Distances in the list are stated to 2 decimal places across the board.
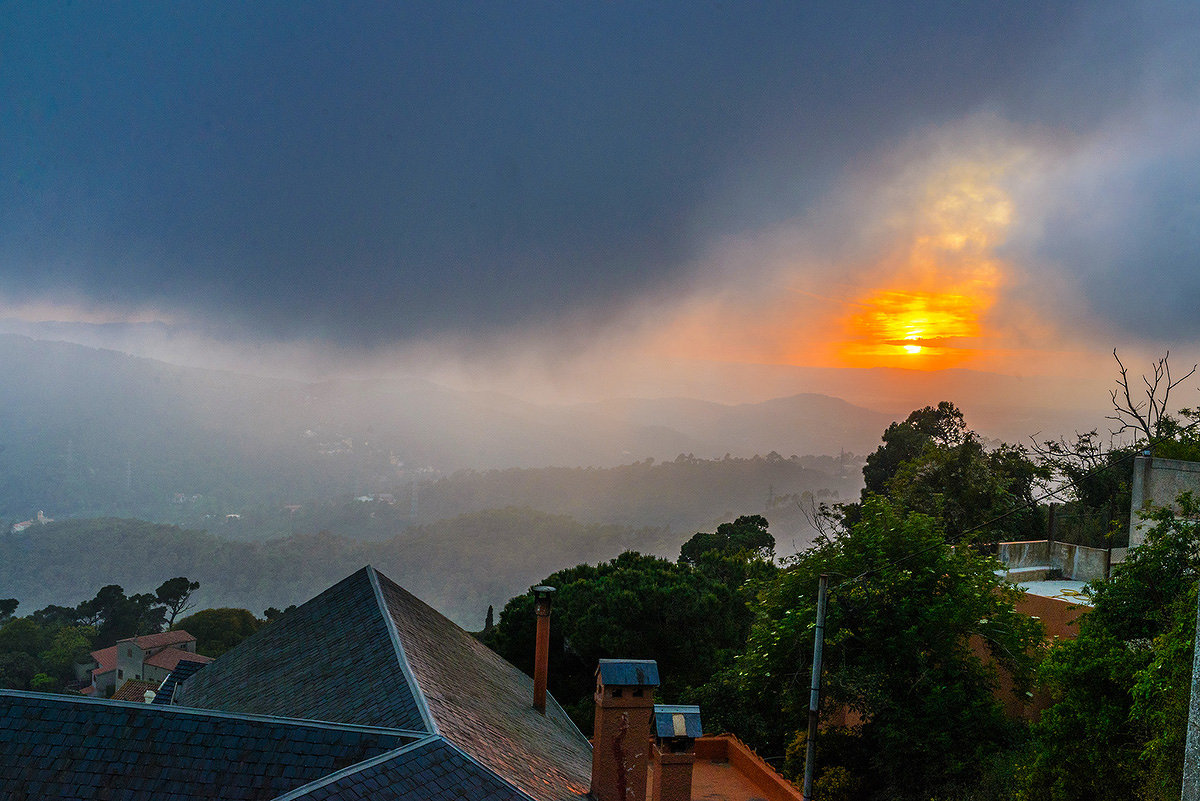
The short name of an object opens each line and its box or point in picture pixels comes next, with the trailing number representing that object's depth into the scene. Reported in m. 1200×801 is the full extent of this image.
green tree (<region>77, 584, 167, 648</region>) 78.25
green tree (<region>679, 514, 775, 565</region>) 53.06
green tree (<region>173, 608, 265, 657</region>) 65.06
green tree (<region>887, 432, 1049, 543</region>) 31.98
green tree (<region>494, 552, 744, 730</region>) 27.30
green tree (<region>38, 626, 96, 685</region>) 67.38
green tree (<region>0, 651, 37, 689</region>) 63.97
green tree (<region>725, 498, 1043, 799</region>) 17.48
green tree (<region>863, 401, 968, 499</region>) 45.44
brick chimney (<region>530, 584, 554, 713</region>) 16.05
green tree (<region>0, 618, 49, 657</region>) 68.88
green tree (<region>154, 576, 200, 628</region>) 84.50
